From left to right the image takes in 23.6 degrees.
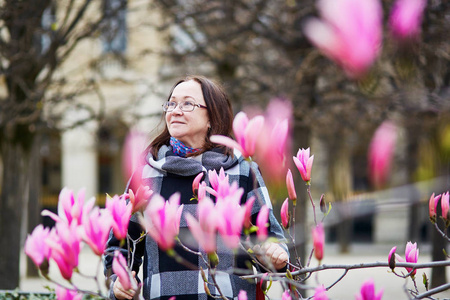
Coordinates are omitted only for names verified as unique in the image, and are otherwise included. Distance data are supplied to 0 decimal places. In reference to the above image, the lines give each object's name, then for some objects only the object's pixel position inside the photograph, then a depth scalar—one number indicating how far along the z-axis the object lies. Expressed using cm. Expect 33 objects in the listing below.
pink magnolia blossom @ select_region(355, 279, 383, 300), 205
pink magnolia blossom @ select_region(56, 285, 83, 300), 210
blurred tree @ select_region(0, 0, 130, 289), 670
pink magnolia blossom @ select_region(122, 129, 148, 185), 305
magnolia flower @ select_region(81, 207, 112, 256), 201
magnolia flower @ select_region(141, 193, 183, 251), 201
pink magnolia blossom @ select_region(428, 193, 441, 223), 250
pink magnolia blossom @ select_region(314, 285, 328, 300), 209
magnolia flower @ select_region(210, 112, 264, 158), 208
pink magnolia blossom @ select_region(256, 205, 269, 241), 211
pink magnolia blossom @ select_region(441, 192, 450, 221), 242
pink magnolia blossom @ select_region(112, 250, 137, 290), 203
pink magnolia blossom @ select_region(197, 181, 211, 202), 233
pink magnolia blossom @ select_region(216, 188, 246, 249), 193
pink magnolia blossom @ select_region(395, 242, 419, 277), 252
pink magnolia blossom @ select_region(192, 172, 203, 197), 248
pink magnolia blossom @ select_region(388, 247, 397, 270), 220
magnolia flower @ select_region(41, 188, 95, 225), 209
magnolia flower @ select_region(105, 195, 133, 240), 211
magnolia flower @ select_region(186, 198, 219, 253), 193
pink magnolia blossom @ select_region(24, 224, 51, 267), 200
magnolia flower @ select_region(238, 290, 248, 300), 217
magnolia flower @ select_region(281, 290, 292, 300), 230
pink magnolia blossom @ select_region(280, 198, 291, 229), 234
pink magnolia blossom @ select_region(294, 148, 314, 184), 237
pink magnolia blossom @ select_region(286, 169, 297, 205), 231
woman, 291
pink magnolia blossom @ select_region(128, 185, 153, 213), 237
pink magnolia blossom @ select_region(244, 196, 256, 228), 204
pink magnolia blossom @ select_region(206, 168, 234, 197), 227
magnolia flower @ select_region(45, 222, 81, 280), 198
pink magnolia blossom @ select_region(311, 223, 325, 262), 203
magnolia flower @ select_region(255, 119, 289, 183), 180
